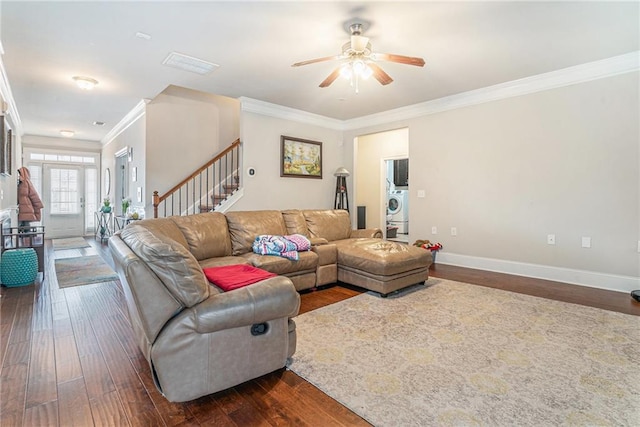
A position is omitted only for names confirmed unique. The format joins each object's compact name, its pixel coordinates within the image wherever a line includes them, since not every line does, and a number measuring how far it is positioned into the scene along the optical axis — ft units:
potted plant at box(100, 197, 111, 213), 24.33
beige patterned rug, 5.50
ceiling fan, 9.53
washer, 28.96
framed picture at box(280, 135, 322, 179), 19.48
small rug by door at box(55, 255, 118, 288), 13.55
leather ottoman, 11.51
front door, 27.35
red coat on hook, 18.06
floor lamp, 21.58
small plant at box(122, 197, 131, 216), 19.93
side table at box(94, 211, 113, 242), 25.63
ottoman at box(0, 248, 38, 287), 12.25
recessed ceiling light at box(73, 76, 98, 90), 14.12
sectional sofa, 5.35
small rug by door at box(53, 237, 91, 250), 22.25
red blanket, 6.86
